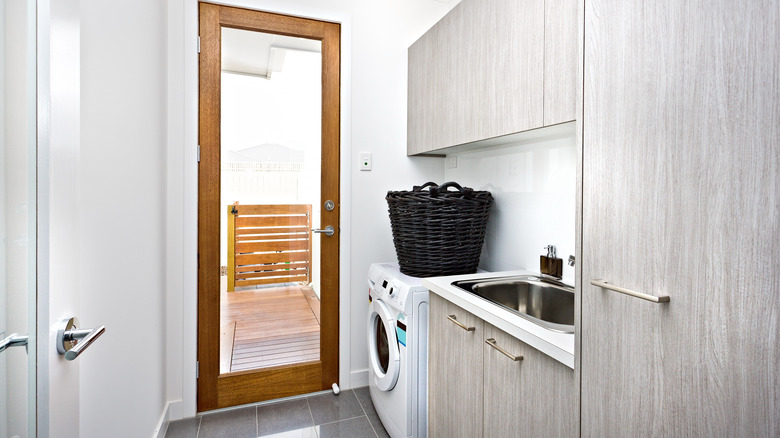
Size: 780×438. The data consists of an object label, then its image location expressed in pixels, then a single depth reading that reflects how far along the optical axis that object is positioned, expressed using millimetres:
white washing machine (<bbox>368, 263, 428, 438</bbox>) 1688
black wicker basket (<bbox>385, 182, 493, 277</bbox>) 1823
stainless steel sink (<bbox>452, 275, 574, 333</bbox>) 1559
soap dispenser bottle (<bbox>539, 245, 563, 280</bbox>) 1651
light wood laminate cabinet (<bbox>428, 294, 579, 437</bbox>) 996
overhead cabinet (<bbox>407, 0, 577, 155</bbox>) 1266
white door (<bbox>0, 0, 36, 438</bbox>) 576
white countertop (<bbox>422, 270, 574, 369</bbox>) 962
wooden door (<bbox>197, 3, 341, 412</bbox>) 2088
